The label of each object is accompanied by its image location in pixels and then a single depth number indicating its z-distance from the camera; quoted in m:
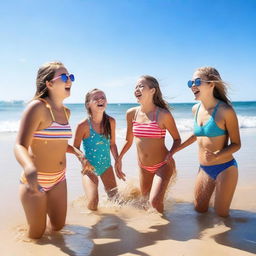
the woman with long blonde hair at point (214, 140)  4.46
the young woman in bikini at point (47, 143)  3.50
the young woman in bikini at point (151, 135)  5.01
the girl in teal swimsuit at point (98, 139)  5.29
